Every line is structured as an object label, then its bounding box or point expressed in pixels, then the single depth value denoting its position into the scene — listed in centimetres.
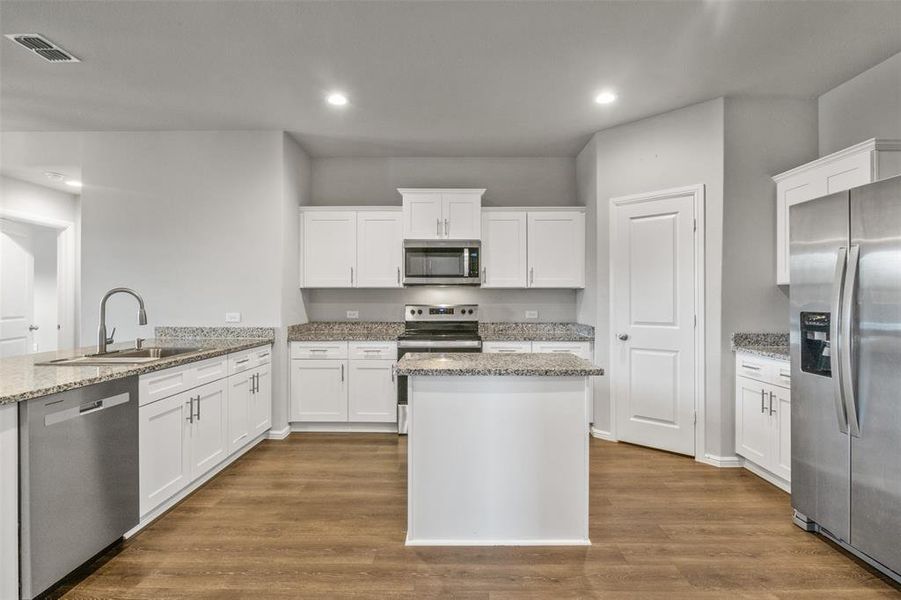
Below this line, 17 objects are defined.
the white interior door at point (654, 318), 346
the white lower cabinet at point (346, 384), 411
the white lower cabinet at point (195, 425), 238
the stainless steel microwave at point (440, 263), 434
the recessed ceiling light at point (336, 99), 326
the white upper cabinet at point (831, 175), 240
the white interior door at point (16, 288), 468
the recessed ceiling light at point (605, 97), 323
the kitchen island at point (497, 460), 219
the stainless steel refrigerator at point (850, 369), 187
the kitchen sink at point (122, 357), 245
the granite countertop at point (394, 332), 412
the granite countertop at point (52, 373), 172
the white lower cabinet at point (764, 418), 279
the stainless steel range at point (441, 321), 430
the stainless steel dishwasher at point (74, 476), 170
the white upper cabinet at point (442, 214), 435
